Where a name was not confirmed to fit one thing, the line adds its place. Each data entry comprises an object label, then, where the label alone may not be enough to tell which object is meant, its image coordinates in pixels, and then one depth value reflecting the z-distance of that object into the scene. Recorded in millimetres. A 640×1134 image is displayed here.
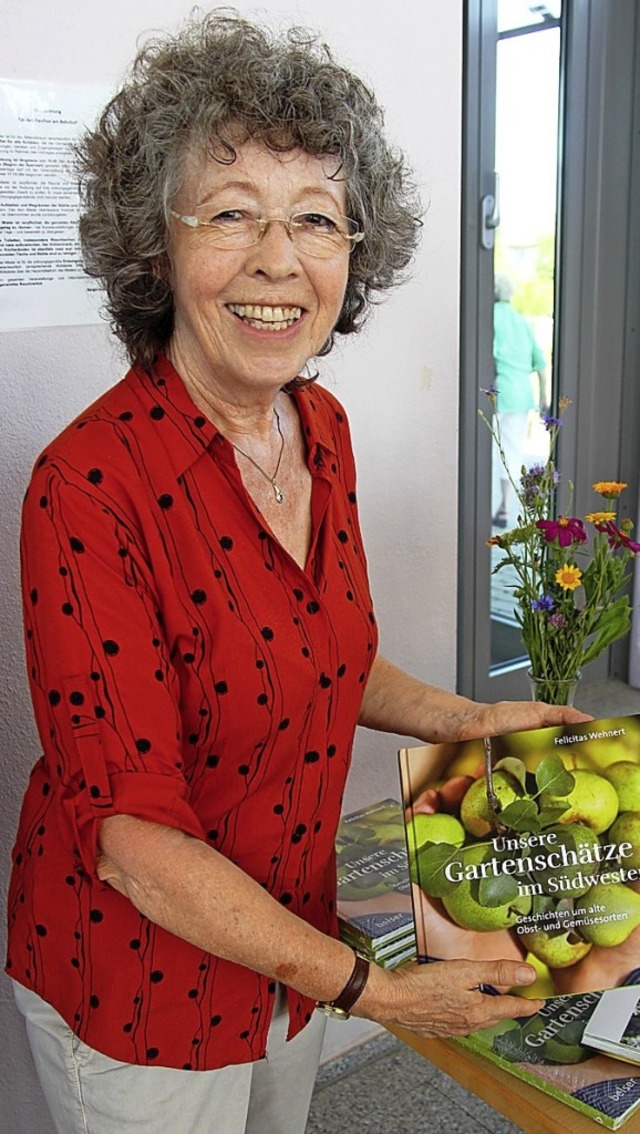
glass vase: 1740
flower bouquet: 1709
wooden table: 1086
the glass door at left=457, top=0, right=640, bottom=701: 2068
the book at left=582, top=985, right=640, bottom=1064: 1158
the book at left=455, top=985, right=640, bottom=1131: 1094
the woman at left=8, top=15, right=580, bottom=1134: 917
